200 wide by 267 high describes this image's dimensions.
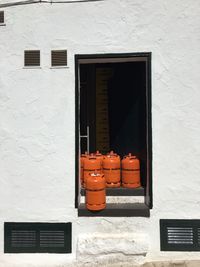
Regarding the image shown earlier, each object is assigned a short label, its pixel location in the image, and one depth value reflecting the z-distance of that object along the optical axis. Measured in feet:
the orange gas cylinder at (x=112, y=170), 19.89
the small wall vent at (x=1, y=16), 18.34
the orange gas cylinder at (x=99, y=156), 20.24
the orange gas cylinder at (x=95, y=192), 18.04
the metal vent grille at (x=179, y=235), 17.98
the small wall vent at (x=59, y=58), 18.08
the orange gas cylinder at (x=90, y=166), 19.60
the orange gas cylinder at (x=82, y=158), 20.30
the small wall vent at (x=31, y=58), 18.21
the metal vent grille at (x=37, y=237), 18.30
